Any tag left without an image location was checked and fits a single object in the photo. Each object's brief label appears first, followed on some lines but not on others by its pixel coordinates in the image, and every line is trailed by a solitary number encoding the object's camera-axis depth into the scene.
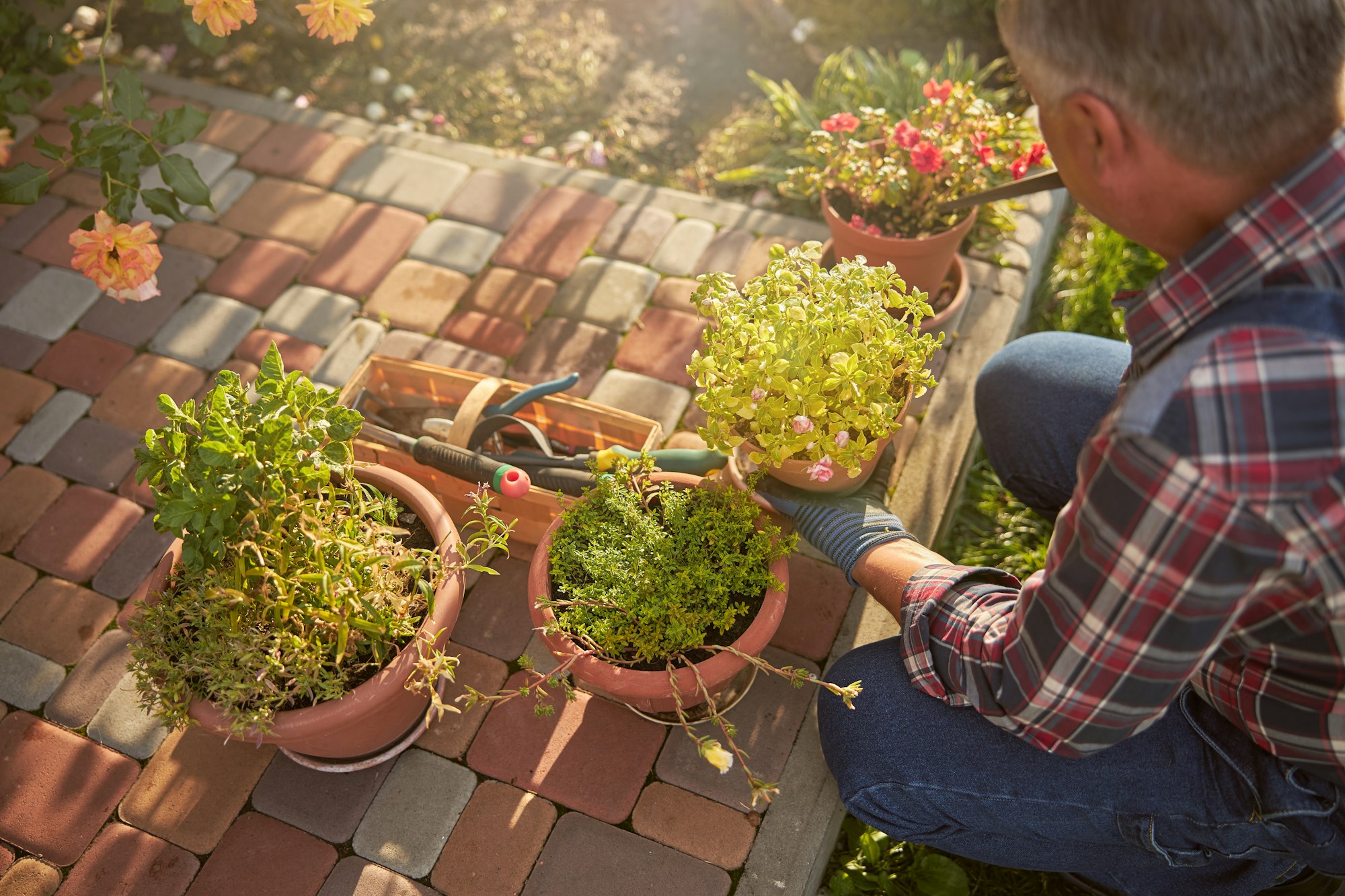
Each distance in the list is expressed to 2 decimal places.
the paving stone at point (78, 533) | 2.36
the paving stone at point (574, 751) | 1.96
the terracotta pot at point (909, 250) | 2.34
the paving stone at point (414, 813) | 1.91
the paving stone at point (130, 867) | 1.89
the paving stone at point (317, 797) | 1.95
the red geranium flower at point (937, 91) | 2.37
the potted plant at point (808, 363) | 1.72
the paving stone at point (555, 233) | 2.91
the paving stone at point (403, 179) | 3.11
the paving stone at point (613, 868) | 1.85
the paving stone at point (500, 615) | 2.19
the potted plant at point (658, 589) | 1.74
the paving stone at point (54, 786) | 1.96
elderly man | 1.08
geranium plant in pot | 2.34
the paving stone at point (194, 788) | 1.96
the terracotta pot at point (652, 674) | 1.73
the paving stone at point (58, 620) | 2.23
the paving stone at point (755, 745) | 1.96
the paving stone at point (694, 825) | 1.88
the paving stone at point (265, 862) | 1.88
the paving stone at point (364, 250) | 2.90
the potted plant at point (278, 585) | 1.58
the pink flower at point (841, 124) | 2.36
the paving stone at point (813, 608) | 2.15
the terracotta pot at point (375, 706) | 1.70
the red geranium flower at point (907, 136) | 2.30
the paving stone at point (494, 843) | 1.87
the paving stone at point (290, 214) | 3.04
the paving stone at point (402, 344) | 2.72
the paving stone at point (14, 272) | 2.92
